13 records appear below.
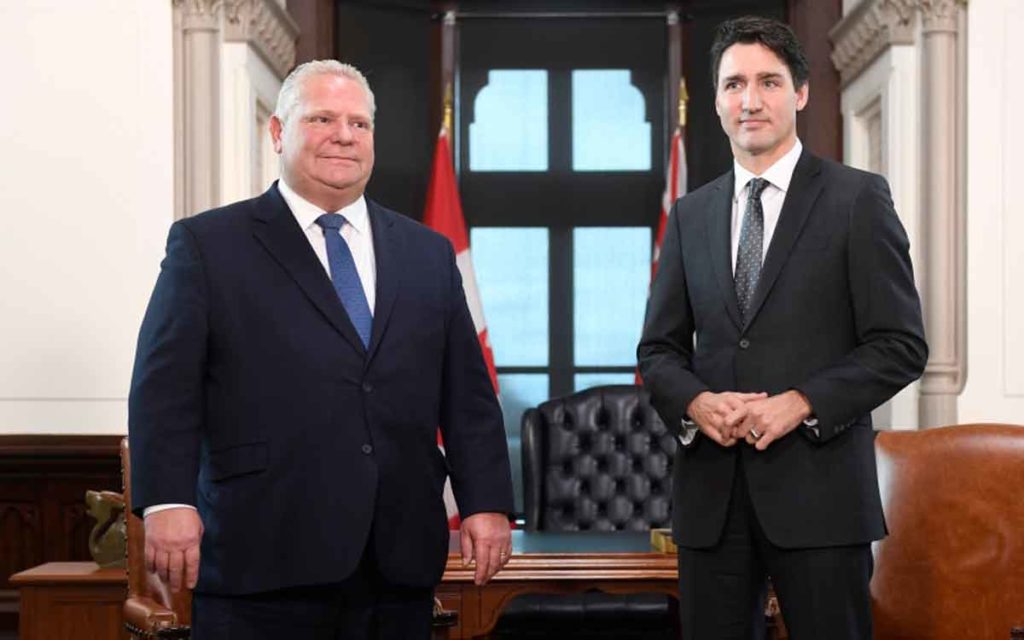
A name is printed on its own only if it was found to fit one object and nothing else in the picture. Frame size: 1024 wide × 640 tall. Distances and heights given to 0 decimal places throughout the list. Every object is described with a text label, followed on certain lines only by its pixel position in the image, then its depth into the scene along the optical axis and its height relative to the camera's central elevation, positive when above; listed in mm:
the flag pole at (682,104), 6656 +886
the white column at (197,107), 5473 +724
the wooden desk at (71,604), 3789 -717
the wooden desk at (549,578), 3635 -636
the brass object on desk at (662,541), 3820 -578
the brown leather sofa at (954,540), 3111 -468
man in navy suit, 2328 -162
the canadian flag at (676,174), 6566 +579
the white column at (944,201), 5504 +387
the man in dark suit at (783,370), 2410 -98
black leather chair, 5129 -590
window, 6996 +524
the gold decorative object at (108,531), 3932 -564
